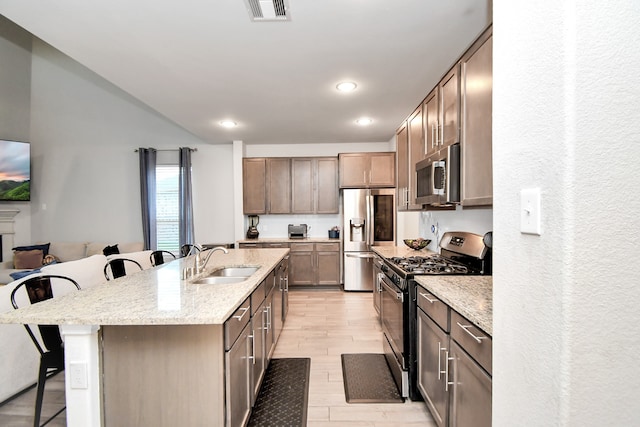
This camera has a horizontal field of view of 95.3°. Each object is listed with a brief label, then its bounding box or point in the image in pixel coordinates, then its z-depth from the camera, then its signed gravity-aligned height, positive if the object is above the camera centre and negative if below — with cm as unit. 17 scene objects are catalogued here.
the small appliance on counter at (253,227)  545 -32
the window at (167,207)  559 +7
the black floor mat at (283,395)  192 -138
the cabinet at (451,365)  119 -77
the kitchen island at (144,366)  136 -75
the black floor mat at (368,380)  214 -138
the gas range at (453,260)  208 -44
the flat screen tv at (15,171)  515 +74
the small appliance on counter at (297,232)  539 -41
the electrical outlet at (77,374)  135 -76
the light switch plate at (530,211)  75 -1
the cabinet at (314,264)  509 -95
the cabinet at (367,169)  510 +70
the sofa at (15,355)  203 -105
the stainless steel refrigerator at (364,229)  495 -34
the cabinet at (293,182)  533 +51
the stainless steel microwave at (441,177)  193 +23
